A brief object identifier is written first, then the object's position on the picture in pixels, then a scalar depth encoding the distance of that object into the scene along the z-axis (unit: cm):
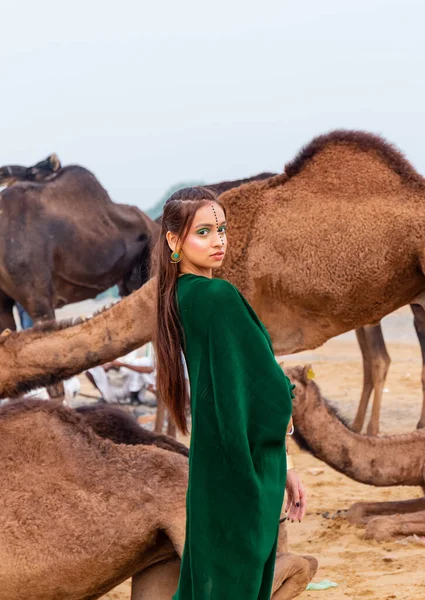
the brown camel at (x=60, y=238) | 904
